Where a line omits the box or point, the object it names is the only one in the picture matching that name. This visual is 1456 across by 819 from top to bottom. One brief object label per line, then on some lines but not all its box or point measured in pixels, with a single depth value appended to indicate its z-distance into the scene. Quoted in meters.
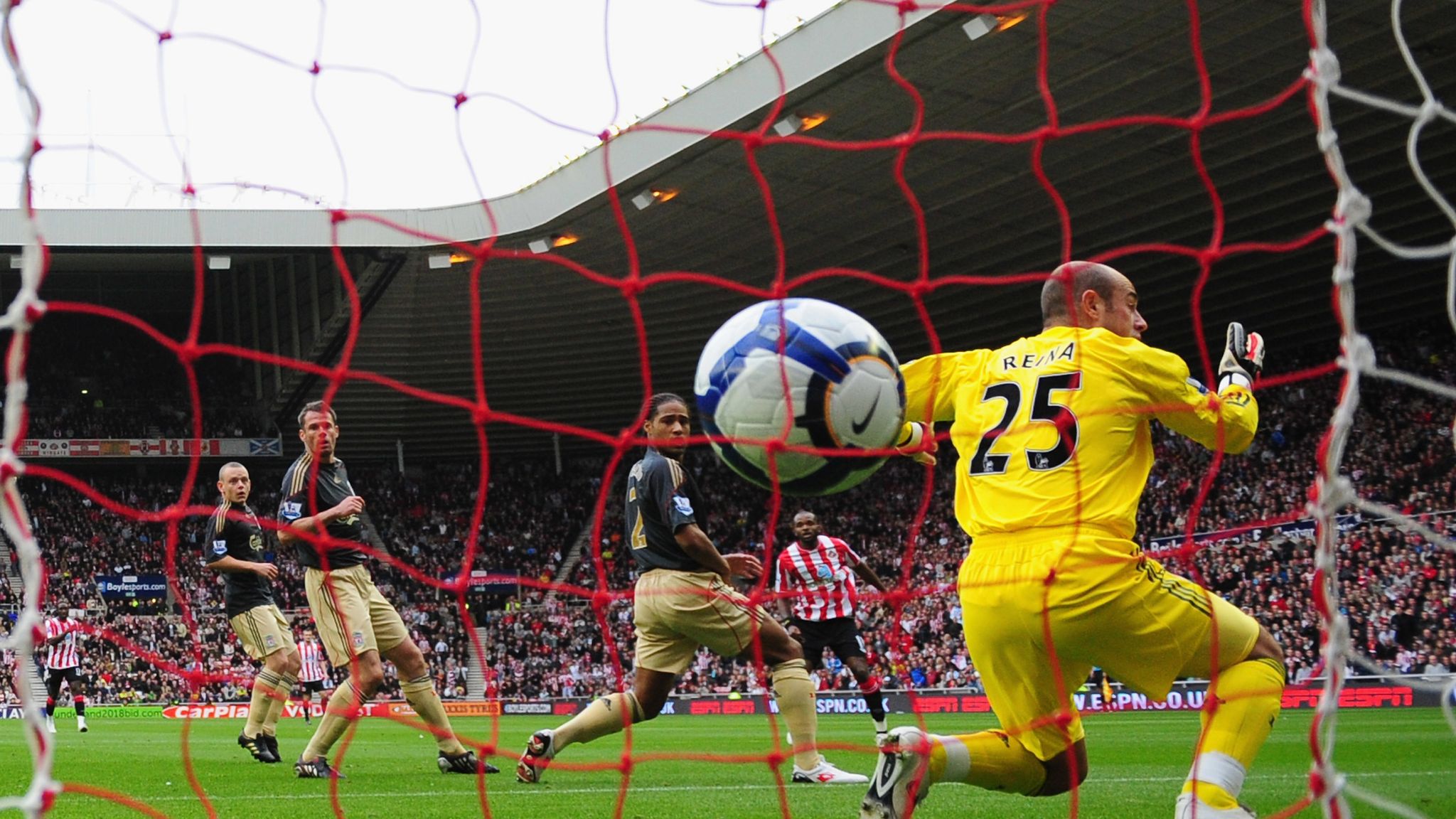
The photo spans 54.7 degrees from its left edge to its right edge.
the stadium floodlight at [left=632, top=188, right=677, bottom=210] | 22.59
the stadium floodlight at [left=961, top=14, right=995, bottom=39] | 16.47
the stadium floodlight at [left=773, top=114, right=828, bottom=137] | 19.61
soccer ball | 4.54
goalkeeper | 4.14
